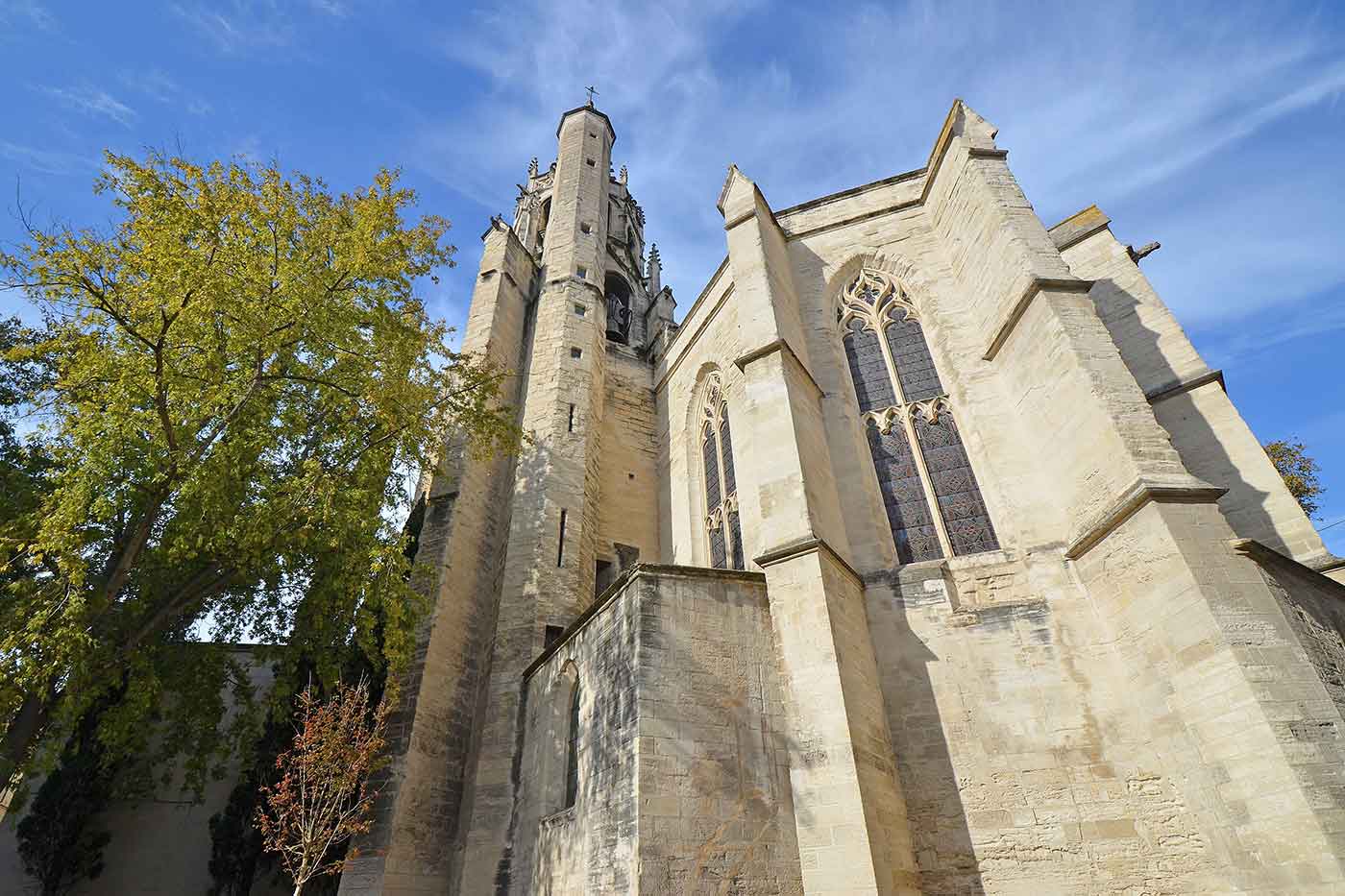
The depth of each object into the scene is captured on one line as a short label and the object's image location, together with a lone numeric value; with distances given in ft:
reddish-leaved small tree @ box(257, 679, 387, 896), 23.72
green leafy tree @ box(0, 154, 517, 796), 21.44
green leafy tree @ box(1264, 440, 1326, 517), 48.78
